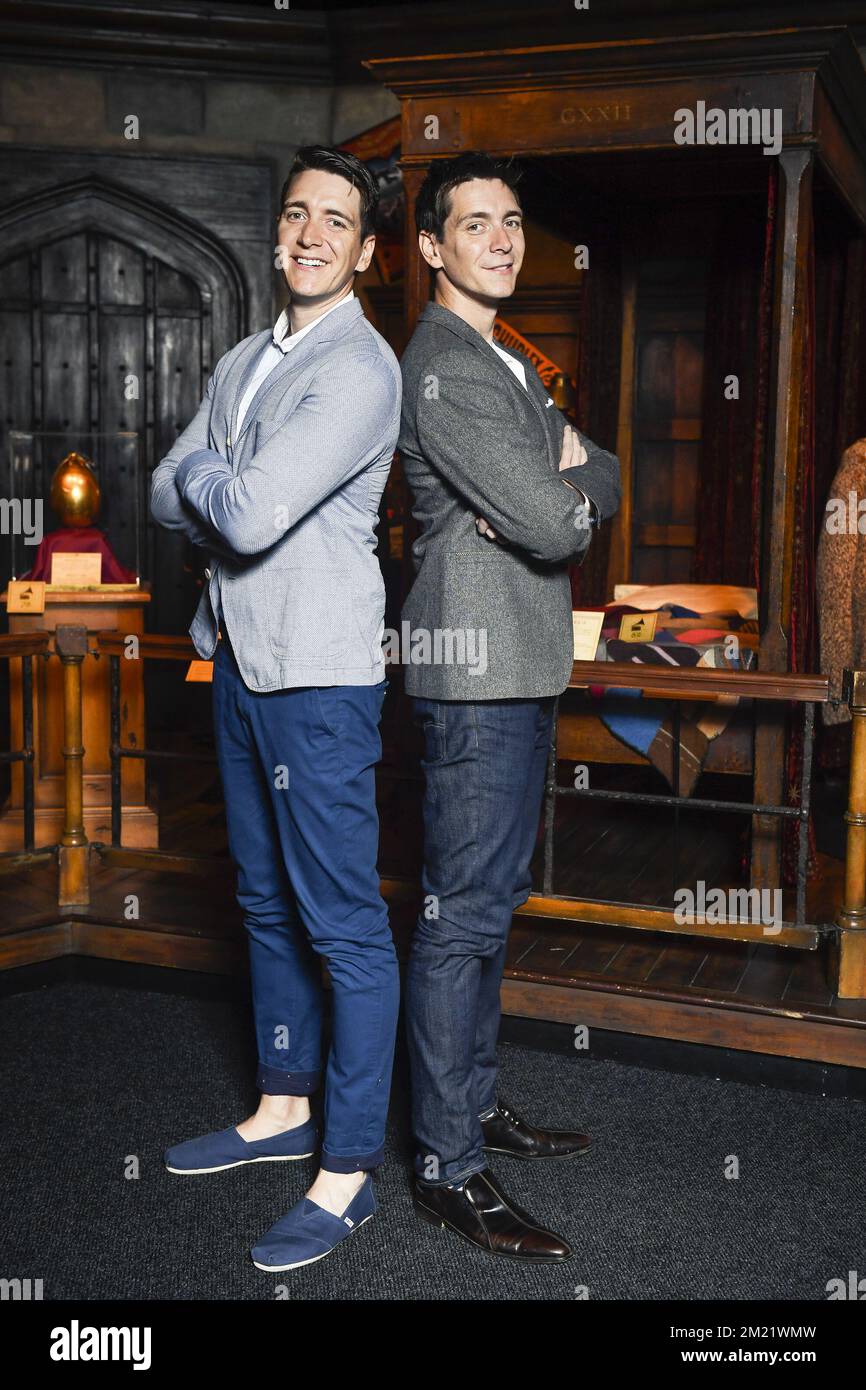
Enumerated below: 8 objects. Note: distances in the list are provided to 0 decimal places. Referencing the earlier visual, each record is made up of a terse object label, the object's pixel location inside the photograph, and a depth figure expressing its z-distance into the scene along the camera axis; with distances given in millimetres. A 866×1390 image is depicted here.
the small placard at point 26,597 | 4391
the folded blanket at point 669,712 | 4012
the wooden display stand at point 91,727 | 4629
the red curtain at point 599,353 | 5871
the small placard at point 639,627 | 4117
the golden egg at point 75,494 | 4812
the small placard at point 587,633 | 3699
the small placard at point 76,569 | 4711
